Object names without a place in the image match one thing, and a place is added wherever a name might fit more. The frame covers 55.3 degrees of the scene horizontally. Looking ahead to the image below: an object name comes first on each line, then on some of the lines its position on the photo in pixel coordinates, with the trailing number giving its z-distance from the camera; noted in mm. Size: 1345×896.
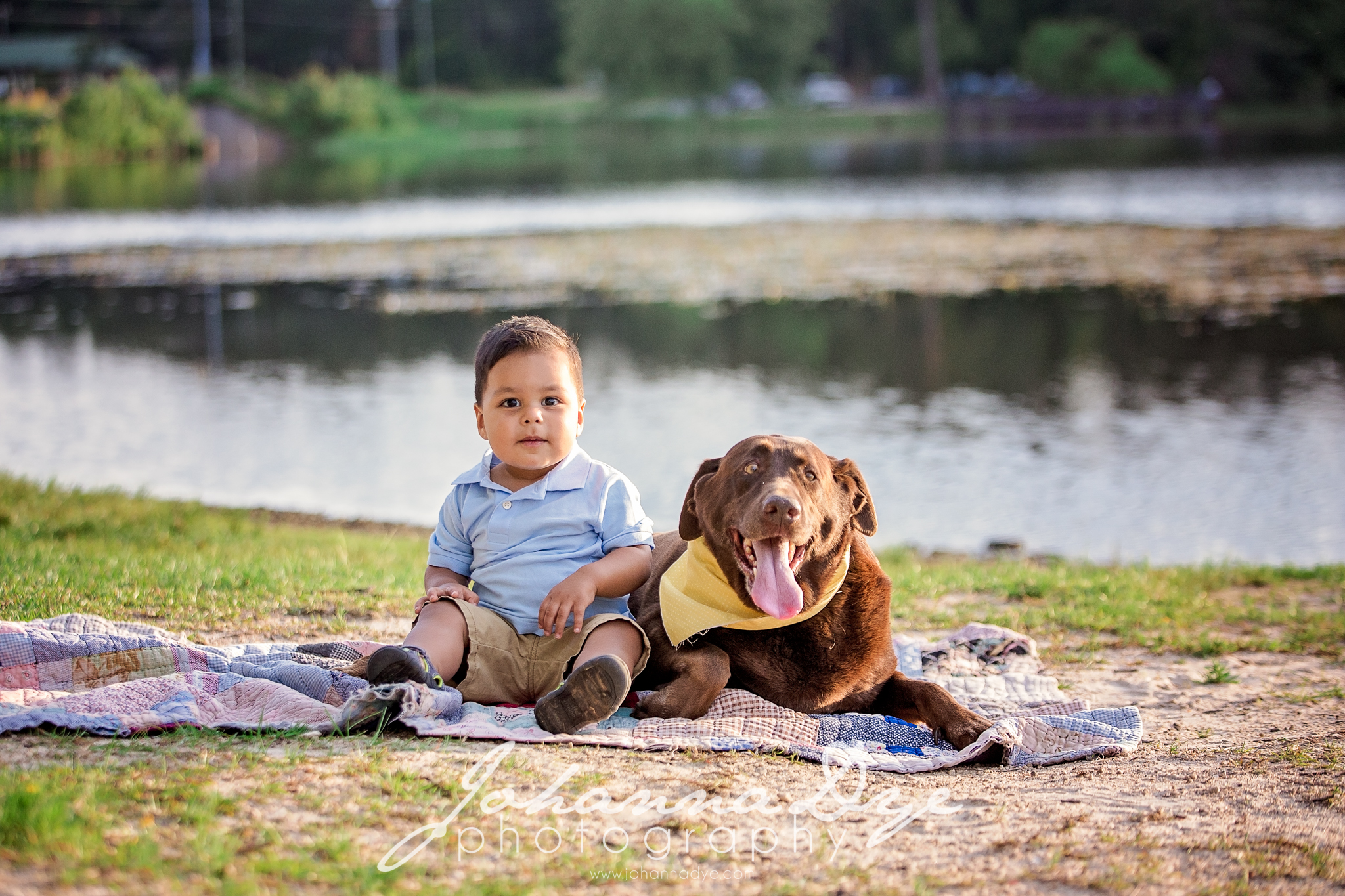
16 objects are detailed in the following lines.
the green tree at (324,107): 69938
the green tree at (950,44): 92312
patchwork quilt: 3867
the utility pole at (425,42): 97188
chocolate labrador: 4082
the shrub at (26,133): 53188
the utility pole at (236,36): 94688
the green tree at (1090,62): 74875
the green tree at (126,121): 56812
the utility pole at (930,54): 87750
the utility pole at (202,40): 82375
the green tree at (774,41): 80312
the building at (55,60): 87250
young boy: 4312
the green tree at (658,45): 76312
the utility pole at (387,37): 98562
